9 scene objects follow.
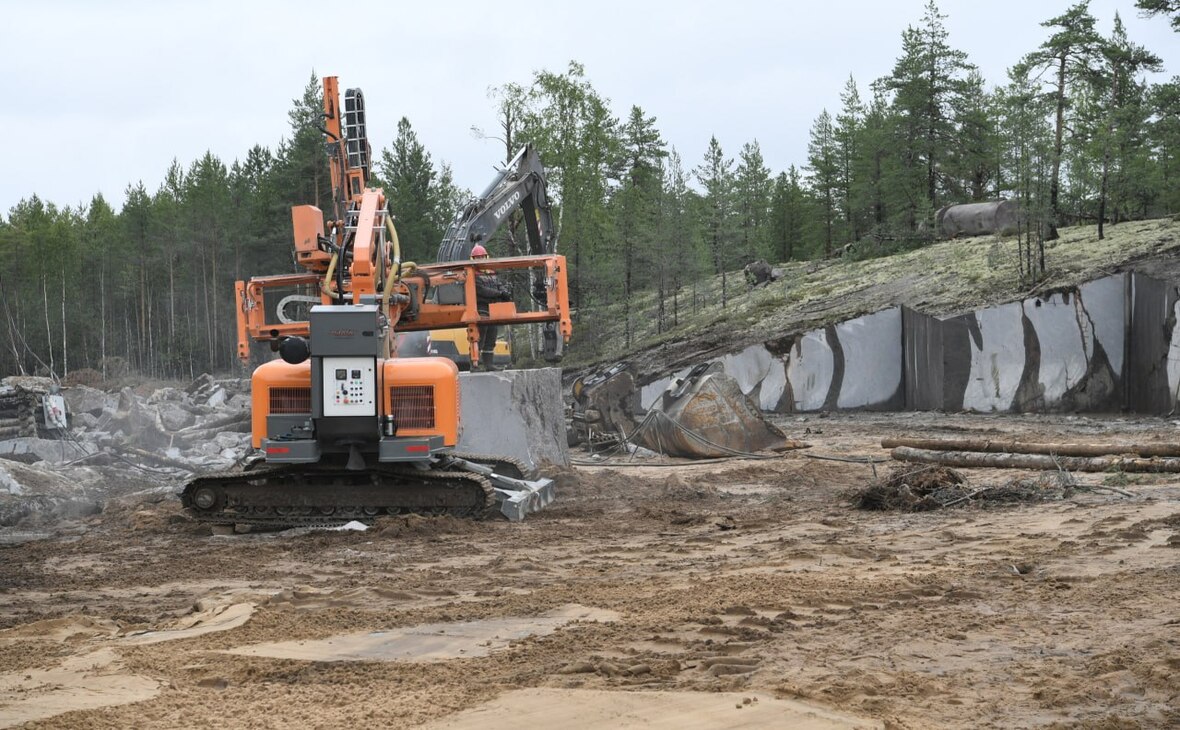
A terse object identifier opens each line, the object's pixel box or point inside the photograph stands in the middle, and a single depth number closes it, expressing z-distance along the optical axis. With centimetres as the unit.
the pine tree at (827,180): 5434
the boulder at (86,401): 2838
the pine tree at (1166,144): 2892
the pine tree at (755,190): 5266
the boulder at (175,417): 2428
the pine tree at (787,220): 6078
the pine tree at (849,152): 5194
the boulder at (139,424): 2177
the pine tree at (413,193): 4906
